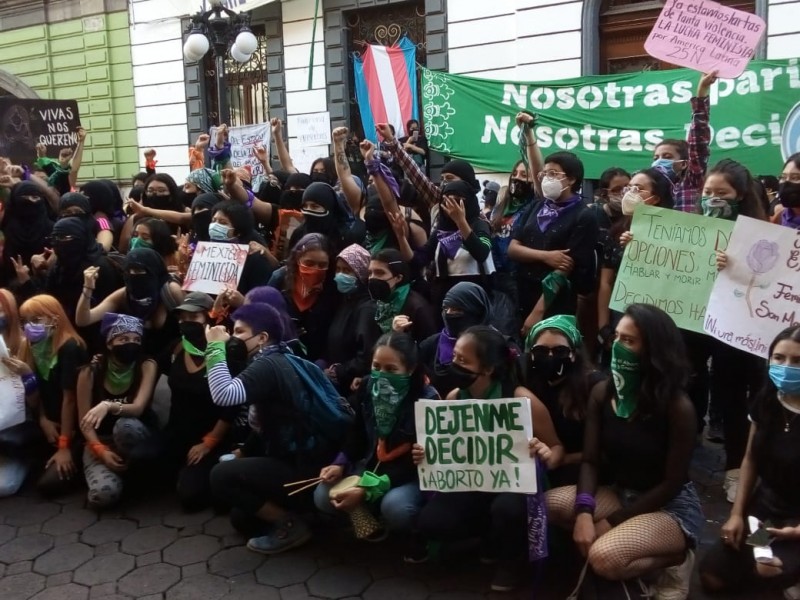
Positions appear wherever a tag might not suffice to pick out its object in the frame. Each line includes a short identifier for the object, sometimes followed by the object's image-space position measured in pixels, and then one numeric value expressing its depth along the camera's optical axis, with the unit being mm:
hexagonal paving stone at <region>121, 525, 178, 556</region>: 4242
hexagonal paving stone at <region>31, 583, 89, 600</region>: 3787
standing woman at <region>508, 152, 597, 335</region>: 4629
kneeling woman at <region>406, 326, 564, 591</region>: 3623
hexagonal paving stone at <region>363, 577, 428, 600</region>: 3662
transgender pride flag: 12375
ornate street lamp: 10320
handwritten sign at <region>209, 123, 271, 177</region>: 12242
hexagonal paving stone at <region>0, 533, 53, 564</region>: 4227
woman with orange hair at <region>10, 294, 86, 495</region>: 4938
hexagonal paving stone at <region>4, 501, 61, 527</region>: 4652
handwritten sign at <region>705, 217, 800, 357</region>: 3852
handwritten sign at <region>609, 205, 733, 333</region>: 4160
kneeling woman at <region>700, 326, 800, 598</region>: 3164
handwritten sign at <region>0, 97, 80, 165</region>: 9875
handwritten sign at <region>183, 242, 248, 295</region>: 5277
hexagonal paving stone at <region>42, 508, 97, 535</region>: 4516
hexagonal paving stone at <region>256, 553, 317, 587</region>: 3857
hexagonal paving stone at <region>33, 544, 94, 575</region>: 4074
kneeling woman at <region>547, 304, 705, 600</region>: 3275
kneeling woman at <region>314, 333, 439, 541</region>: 3844
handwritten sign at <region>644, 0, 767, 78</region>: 4754
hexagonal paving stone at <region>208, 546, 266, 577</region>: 3964
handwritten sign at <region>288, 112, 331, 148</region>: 13180
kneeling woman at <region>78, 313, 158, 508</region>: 4730
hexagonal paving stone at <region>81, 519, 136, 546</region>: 4367
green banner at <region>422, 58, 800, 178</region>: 7492
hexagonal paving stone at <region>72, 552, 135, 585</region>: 3941
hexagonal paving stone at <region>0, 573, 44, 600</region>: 3850
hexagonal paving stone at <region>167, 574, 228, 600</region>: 3730
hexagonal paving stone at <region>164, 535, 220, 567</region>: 4098
